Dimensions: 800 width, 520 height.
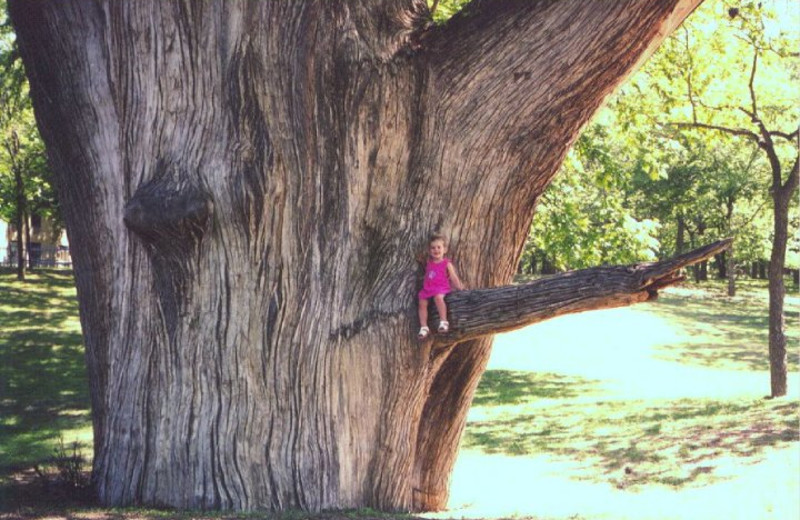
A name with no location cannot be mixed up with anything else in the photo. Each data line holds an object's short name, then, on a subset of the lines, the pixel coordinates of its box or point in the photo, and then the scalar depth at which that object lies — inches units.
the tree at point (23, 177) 1013.8
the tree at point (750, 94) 577.0
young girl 252.8
